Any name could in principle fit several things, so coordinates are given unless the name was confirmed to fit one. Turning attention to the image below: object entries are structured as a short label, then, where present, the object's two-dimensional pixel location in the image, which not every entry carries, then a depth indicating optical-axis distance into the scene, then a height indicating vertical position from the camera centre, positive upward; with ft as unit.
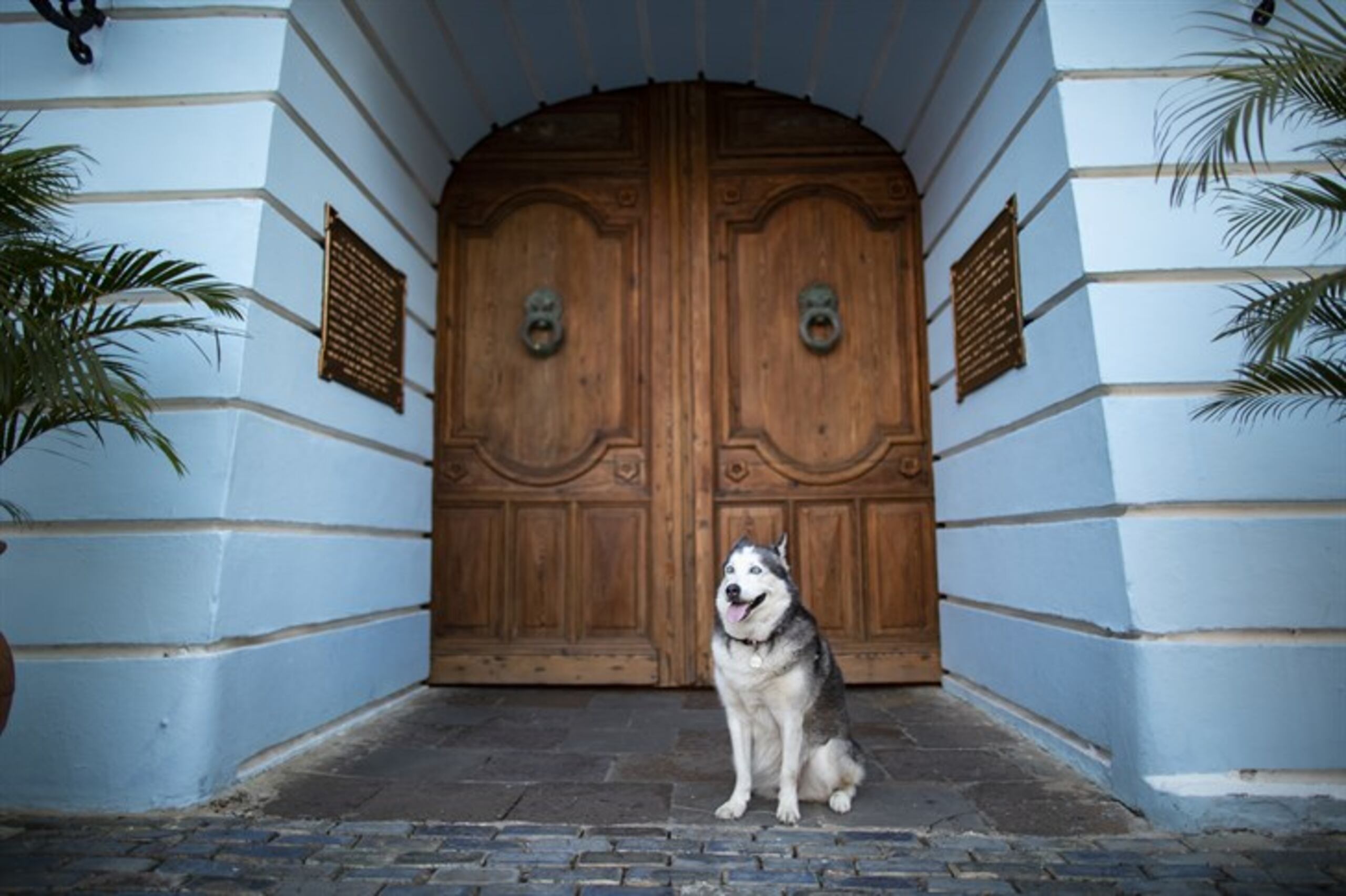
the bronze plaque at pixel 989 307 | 13.85 +4.89
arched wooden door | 18.92 +4.49
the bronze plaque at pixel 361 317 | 14.19 +4.94
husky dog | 10.12 -1.41
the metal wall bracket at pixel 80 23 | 11.71 +8.01
